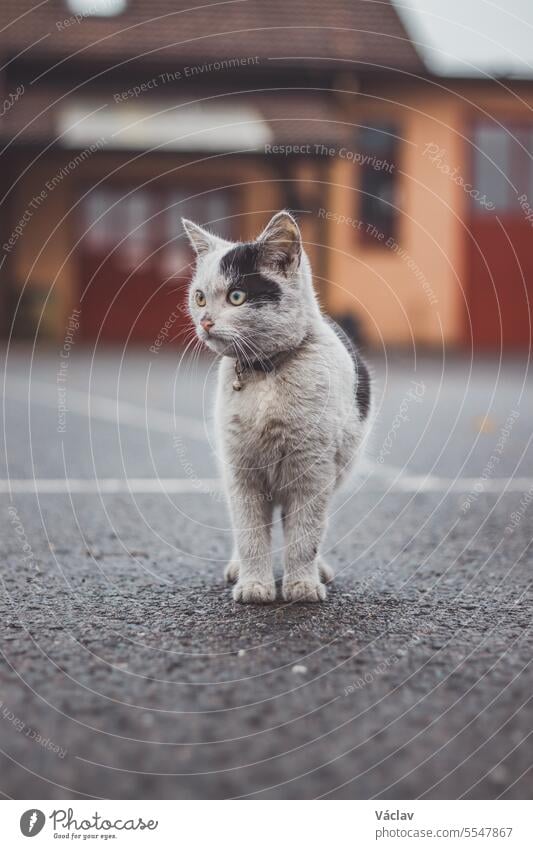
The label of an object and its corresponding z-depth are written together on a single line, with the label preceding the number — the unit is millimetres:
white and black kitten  2543
